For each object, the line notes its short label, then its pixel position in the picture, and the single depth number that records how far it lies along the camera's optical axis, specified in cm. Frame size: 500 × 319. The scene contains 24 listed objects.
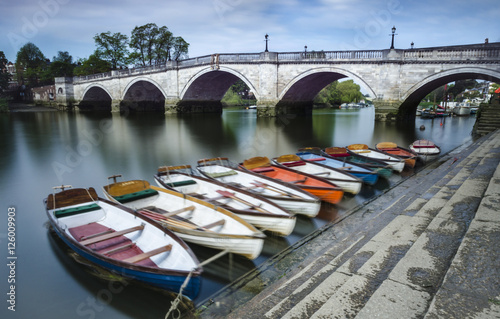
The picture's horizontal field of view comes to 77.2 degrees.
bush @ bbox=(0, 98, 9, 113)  4525
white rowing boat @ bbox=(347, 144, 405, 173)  1025
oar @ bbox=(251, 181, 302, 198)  682
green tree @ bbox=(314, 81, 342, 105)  6988
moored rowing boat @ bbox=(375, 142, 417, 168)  1111
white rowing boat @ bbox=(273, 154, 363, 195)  774
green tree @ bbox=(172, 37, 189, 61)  5022
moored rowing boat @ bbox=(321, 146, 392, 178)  965
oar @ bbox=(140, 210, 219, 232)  505
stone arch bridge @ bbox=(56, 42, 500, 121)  2305
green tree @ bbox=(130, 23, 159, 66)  4831
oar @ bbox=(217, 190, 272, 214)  585
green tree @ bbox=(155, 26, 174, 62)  4849
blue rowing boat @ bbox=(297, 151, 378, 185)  888
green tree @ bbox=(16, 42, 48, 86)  6925
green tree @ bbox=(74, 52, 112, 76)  5453
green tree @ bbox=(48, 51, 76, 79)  6650
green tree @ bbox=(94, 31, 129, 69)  5306
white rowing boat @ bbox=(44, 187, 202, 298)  382
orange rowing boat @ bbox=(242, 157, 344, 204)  701
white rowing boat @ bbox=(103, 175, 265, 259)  455
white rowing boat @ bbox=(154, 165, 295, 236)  540
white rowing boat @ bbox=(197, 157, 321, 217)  623
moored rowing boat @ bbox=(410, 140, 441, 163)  1236
